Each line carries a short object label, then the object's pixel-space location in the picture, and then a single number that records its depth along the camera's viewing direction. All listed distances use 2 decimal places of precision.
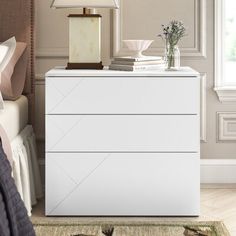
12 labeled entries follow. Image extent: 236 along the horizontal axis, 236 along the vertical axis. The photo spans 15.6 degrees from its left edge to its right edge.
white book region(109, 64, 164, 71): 4.34
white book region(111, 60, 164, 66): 4.35
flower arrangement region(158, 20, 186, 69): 4.38
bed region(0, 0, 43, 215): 4.23
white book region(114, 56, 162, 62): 4.35
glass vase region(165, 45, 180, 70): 4.38
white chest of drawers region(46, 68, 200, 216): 4.18
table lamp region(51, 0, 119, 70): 4.47
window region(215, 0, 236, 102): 4.97
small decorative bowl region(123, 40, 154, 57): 4.49
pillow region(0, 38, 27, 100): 4.43
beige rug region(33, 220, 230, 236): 3.92
